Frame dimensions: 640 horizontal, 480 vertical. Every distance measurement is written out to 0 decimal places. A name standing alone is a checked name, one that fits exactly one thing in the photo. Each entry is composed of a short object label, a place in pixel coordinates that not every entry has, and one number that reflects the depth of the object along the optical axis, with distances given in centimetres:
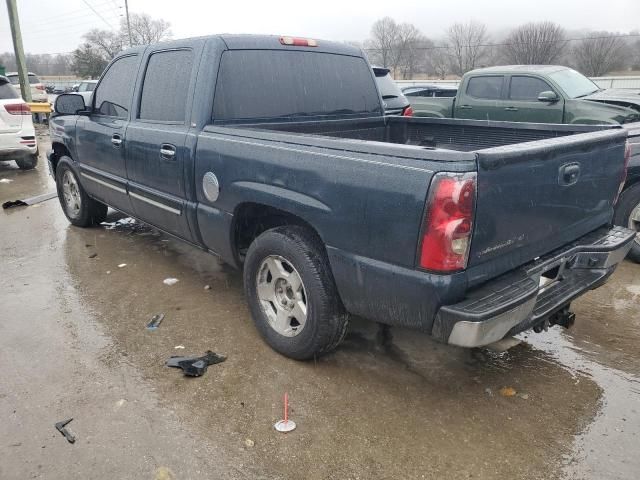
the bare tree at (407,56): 7169
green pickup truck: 796
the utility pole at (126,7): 5628
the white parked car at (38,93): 1903
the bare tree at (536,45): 5584
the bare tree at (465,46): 6600
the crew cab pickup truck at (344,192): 238
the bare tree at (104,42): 7270
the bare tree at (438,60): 6625
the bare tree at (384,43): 7169
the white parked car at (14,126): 933
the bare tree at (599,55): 5103
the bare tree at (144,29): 6950
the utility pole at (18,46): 1659
